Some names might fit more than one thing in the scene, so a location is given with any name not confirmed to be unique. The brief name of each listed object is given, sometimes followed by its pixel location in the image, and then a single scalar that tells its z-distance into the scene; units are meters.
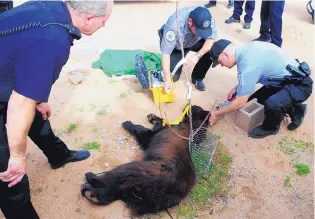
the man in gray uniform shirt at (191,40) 4.12
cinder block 4.15
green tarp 5.21
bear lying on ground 2.99
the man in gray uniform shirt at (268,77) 3.60
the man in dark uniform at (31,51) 1.85
